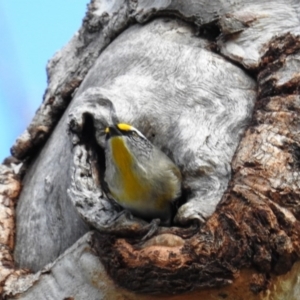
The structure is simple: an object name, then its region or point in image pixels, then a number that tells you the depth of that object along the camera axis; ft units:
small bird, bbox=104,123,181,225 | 17.97
